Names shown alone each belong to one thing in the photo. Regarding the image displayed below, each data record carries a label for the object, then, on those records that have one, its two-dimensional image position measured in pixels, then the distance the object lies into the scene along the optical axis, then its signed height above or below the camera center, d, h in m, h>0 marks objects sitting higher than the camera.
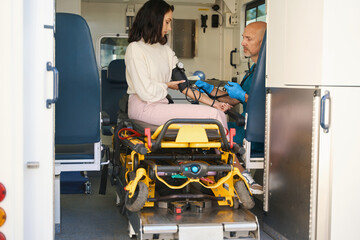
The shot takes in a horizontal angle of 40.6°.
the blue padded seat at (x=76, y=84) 3.74 +0.08
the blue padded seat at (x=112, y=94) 6.85 +0.00
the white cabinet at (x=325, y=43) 2.96 +0.34
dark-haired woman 3.79 +0.19
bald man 4.53 +0.18
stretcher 3.10 -0.64
